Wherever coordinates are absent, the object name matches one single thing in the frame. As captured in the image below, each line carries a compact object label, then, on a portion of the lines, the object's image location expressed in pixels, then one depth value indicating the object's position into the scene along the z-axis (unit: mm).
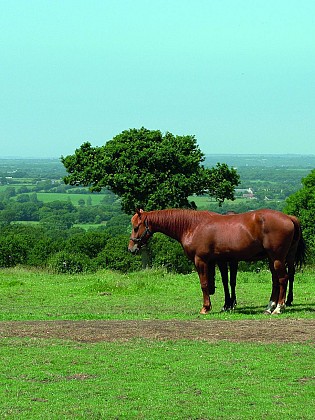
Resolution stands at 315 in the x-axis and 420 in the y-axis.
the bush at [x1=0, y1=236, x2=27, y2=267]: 36219
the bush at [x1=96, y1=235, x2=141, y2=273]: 36031
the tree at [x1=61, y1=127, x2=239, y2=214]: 39188
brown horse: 17594
